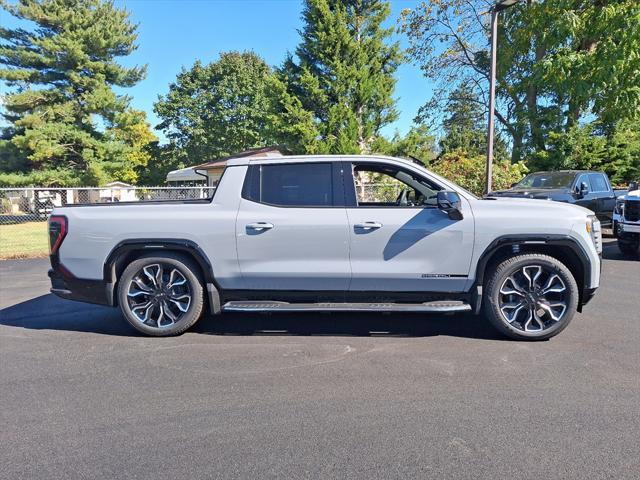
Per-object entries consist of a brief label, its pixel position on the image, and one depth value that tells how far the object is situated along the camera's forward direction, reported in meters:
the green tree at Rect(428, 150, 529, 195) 16.25
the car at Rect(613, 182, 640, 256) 9.24
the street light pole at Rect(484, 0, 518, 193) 11.39
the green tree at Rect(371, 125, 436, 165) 22.12
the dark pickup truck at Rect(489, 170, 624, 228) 10.26
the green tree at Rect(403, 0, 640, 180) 14.80
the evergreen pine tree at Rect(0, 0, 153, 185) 24.98
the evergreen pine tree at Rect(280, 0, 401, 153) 21.00
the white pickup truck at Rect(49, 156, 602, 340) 4.49
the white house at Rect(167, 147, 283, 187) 23.77
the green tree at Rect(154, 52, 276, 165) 44.66
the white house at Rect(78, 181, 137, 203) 22.16
